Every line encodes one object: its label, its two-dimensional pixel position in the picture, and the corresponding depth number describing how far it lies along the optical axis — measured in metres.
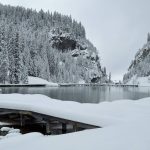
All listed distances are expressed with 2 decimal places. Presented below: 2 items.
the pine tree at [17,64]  57.03
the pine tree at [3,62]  53.31
